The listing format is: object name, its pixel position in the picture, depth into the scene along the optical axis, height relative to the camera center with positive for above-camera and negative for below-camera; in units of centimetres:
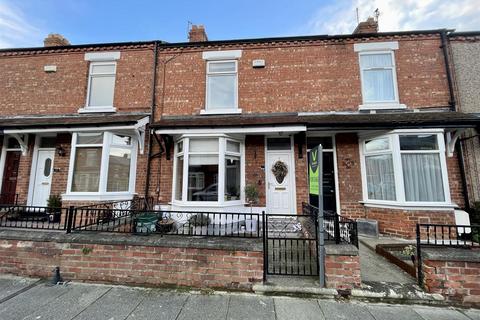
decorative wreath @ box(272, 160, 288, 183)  706 +47
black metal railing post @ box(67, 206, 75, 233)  415 -63
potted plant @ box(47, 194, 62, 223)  705 -51
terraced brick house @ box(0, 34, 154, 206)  692 +213
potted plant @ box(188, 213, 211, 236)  584 -96
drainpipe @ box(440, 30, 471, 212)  639 +259
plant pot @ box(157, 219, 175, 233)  557 -99
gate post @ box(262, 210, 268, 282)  364 -105
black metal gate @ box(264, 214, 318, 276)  386 -137
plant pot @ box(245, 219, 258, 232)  638 -117
